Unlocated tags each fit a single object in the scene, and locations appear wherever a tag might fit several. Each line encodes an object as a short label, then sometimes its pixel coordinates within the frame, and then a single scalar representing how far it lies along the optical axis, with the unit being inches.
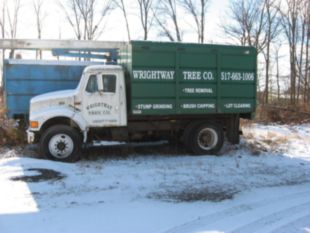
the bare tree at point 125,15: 1326.3
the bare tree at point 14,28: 1402.8
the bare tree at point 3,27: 1403.3
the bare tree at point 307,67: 1045.8
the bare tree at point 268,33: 1202.0
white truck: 427.2
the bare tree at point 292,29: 1154.0
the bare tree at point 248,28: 1225.5
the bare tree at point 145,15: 1312.5
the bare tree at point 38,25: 1433.3
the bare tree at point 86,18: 1387.7
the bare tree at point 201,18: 1273.4
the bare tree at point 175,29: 1307.8
